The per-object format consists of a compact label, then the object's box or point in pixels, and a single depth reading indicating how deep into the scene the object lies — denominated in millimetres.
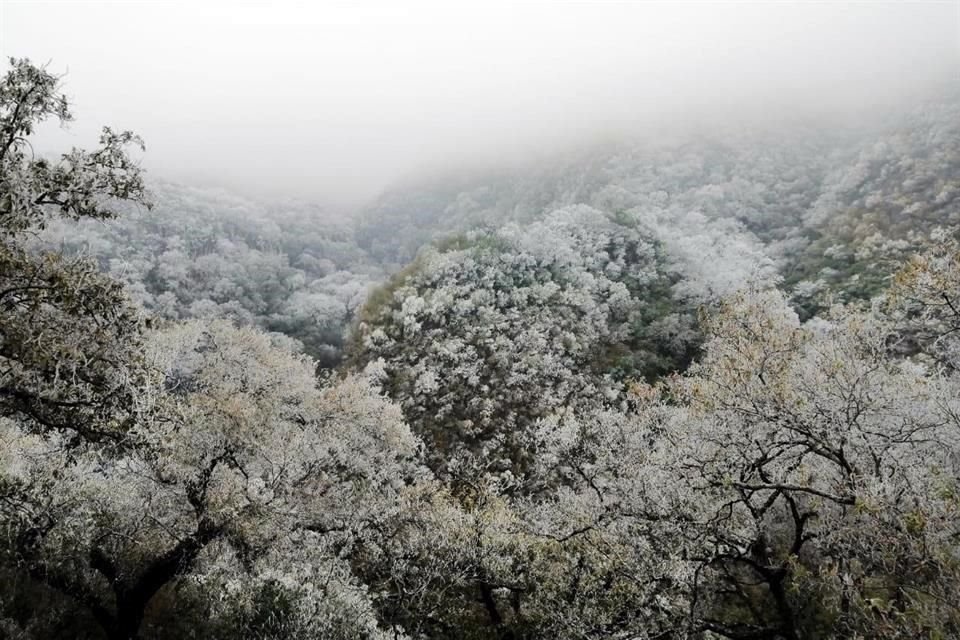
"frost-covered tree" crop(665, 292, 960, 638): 7273
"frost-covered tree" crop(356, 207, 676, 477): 49594
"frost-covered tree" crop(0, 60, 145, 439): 7211
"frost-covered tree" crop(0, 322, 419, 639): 12875
